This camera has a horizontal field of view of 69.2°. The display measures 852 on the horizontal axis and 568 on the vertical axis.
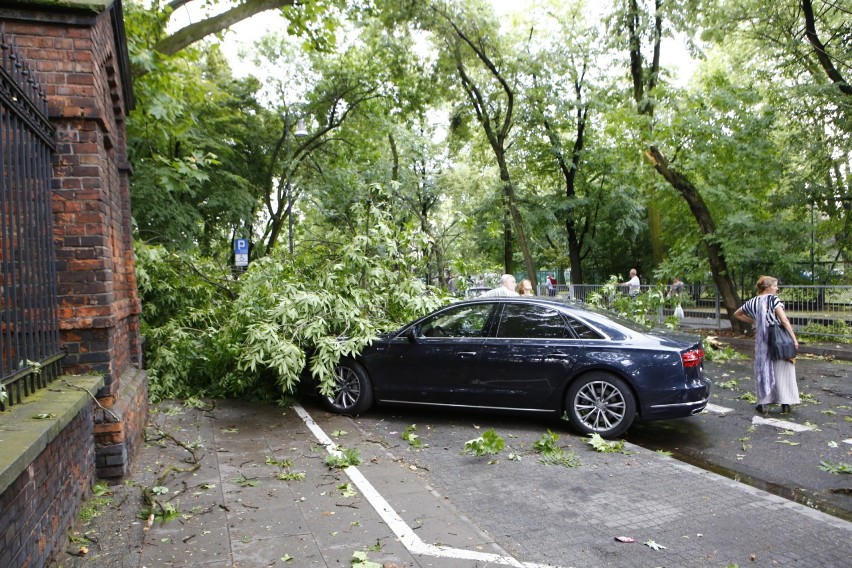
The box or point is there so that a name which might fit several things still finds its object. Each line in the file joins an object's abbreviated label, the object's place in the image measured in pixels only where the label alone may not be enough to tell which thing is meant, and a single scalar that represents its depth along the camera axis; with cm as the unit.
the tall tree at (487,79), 1970
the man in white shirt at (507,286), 992
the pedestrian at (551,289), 2438
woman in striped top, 744
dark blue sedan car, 641
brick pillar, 464
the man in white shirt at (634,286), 1649
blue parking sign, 2084
